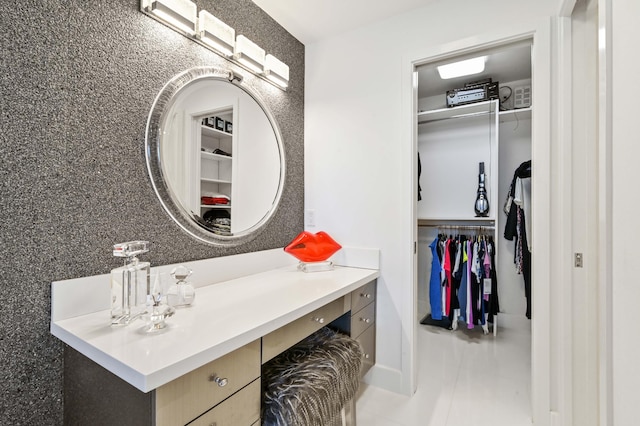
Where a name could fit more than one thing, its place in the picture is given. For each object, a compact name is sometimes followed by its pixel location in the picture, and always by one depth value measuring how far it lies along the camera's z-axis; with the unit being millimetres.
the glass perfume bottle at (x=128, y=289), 997
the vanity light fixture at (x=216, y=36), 1340
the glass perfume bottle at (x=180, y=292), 1170
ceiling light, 2500
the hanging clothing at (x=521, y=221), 2652
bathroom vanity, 760
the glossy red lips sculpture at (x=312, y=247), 1885
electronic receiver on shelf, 2744
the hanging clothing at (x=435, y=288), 2855
